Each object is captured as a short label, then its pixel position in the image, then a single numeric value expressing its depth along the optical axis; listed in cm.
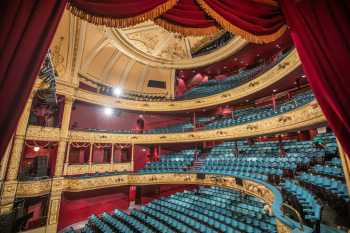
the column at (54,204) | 599
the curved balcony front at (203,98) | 608
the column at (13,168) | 506
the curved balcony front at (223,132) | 467
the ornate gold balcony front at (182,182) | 232
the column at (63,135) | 660
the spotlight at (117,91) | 1005
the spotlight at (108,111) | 940
